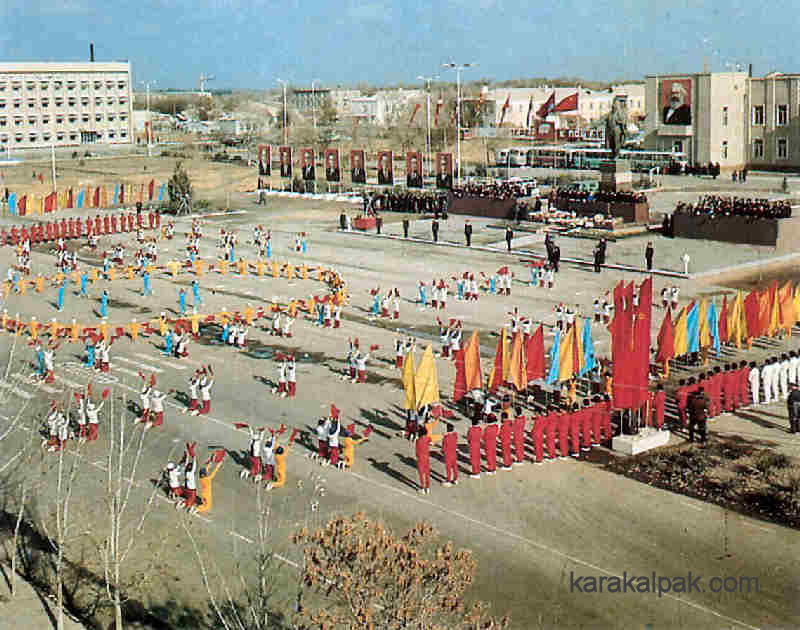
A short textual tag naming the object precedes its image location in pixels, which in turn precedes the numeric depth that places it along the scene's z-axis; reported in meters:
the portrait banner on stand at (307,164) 71.06
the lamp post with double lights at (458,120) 68.49
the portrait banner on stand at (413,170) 64.62
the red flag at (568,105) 68.56
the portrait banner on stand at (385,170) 67.44
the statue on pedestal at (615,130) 62.09
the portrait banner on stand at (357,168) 67.44
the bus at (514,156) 82.56
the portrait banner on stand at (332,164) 68.56
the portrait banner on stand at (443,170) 61.56
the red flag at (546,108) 70.56
